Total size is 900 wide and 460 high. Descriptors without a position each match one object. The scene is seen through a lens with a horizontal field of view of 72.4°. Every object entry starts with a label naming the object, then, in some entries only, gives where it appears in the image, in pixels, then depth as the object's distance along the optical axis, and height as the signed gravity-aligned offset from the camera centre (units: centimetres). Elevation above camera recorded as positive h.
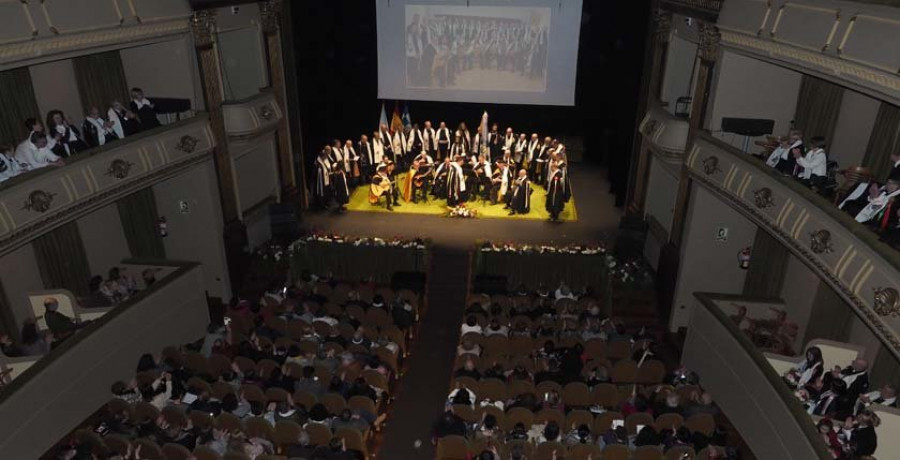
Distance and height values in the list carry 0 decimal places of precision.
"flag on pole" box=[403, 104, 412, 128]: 2166 -468
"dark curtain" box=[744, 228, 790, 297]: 1278 -564
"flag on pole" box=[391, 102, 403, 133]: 2100 -462
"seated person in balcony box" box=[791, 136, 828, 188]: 1003 -287
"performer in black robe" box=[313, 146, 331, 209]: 1842 -570
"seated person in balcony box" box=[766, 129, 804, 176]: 1055 -282
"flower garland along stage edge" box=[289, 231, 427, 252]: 1559 -630
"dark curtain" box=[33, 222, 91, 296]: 1270 -564
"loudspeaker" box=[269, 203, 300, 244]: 1764 -660
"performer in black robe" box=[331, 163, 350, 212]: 1850 -591
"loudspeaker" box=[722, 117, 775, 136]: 1193 -269
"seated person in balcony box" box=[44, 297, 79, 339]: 1110 -584
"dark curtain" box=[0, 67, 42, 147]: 1165 -234
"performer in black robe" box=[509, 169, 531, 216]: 1797 -595
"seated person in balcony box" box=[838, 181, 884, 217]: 848 -288
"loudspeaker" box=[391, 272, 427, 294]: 1513 -699
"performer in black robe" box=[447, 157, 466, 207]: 1825 -573
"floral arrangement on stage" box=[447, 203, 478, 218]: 1805 -642
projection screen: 1900 -213
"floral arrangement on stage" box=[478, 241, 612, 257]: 1523 -628
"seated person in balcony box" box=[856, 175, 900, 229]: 812 -287
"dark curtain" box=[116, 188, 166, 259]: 1477 -565
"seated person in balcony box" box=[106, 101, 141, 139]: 1259 -279
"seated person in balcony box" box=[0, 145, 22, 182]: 1009 -295
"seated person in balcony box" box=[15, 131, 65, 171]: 1066 -289
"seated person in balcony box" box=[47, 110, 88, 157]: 1130 -280
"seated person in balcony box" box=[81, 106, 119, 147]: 1209 -286
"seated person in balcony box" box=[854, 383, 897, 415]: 853 -545
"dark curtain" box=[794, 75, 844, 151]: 1147 -229
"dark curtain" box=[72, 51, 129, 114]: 1339 -218
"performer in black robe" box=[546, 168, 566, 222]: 1761 -578
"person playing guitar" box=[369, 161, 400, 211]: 1839 -585
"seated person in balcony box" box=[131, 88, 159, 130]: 1315 -266
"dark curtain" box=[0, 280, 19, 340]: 1170 -616
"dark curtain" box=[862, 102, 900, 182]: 984 -245
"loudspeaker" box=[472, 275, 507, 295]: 1495 -695
